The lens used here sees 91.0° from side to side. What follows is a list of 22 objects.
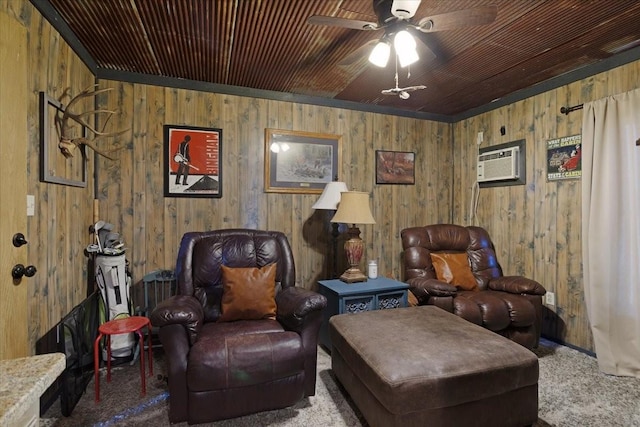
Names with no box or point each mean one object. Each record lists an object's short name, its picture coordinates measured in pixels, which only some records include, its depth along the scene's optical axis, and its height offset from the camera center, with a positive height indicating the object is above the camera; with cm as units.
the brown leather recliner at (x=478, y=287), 254 -70
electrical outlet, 300 -86
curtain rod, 277 +90
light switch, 176 +1
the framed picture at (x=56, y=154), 189 +36
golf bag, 247 -69
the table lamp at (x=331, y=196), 305 +12
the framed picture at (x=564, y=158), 281 +47
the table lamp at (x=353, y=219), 288 -10
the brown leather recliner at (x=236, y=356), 176 -86
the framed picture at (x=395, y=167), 378 +51
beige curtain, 241 -15
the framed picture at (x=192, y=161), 297 +44
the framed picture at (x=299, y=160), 329 +52
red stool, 204 -81
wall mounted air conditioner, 333 +49
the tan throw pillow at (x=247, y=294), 221 -62
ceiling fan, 160 +103
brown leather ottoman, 150 -84
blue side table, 264 -77
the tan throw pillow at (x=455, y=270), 304 -60
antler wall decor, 209 +53
